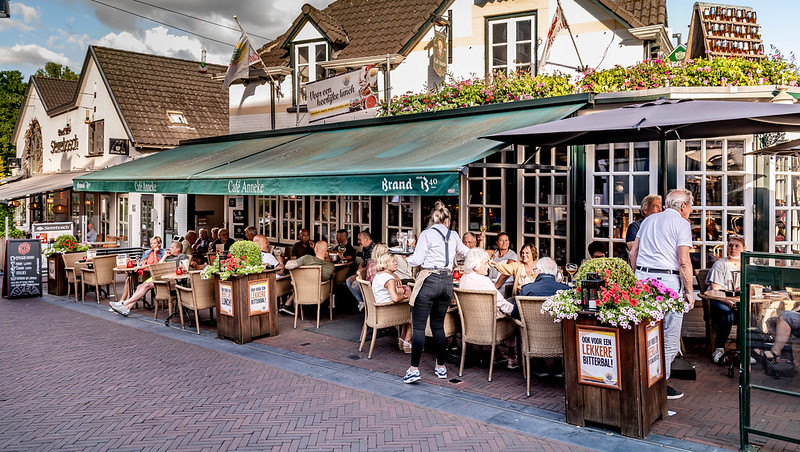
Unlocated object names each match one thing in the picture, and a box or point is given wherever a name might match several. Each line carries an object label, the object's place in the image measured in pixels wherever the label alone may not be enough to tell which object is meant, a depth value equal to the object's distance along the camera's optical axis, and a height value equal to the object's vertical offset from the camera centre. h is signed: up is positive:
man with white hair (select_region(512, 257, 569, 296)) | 5.91 -0.75
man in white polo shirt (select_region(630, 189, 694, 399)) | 5.32 -0.38
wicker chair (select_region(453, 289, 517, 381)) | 6.19 -1.14
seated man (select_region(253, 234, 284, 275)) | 8.95 -0.60
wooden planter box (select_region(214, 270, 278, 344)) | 8.02 -1.26
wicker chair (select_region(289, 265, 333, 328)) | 8.96 -1.07
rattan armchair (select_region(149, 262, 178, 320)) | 9.55 -1.09
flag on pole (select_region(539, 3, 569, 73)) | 9.88 +3.17
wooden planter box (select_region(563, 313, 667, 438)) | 4.62 -1.32
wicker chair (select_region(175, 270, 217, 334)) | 8.73 -1.15
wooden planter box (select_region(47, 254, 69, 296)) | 12.62 -1.20
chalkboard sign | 12.24 -1.04
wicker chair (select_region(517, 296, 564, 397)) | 5.70 -1.17
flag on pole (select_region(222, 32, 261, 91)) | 13.37 +3.62
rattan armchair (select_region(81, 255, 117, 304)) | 11.49 -1.07
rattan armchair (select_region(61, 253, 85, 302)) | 12.06 -0.98
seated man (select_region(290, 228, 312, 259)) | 11.11 -0.58
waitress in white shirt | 6.15 -0.70
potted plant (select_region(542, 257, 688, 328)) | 4.59 -0.70
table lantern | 4.75 -0.64
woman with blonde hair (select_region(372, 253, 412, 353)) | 6.98 -0.83
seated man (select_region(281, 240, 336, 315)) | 9.09 -0.70
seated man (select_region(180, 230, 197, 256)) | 13.39 -0.56
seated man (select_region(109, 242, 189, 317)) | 10.13 -1.28
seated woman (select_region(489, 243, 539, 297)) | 7.39 -0.70
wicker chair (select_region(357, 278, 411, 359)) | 7.15 -1.21
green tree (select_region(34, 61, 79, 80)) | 41.47 +10.48
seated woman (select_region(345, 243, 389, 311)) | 7.47 -0.74
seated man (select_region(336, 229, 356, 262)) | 10.49 -0.56
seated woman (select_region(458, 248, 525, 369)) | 6.31 -0.67
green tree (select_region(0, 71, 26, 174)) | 34.84 +7.11
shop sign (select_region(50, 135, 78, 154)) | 23.00 +3.00
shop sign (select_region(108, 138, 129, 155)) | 18.50 +2.29
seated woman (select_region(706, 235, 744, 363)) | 6.72 -0.83
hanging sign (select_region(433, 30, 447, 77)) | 11.36 +3.16
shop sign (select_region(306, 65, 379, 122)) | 11.70 +2.52
